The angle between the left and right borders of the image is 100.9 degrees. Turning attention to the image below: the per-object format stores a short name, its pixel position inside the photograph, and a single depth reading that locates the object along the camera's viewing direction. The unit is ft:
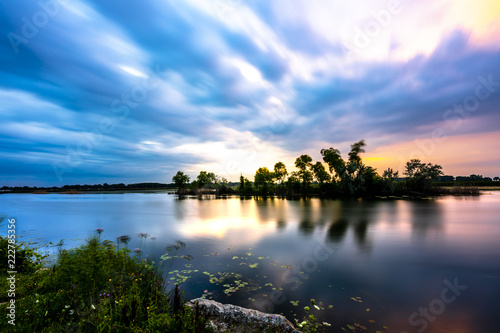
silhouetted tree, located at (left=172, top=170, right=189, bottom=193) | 401.29
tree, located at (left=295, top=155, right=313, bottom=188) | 268.21
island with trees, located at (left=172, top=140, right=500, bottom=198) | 219.82
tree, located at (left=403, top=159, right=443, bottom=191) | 210.38
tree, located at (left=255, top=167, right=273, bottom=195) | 329.52
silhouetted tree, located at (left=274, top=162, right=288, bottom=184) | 330.34
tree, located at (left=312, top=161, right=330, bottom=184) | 256.73
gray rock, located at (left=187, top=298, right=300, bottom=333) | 16.01
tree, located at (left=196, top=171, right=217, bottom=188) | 422.41
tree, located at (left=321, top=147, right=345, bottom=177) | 252.21
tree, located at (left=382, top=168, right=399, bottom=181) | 226.25
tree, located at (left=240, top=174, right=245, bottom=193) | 322.81
